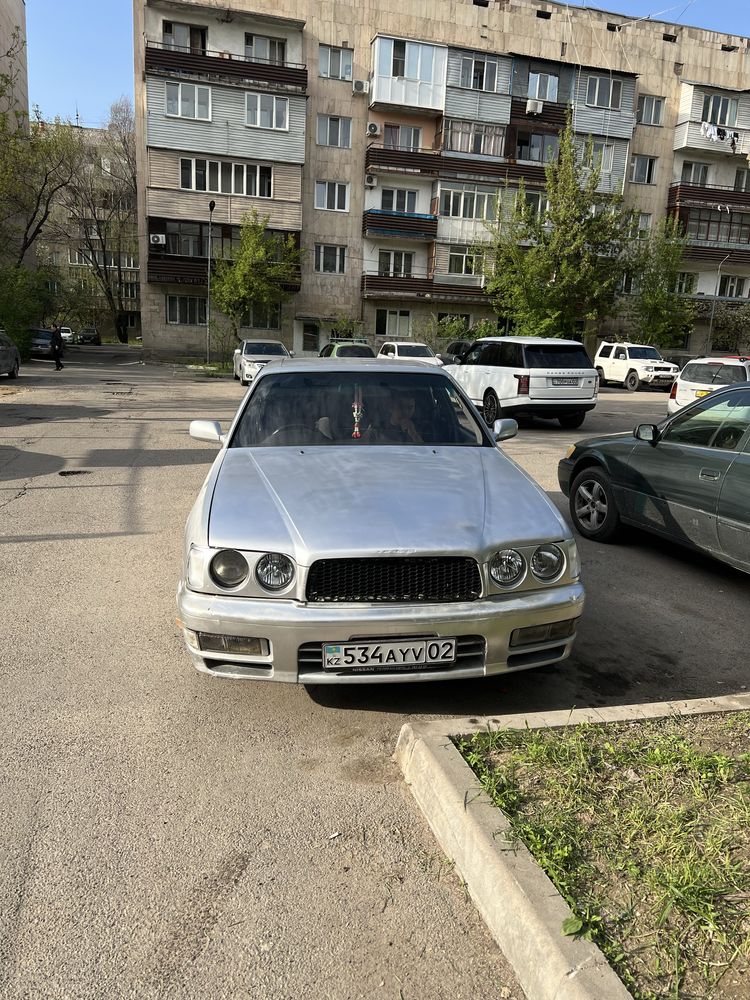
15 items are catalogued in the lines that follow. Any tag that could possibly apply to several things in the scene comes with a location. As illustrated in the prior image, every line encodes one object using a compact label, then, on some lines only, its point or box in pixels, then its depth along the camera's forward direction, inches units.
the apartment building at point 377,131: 1441.9
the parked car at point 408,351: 1035.3
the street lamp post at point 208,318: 1434.5
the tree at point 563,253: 1379.2
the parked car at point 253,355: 992.2
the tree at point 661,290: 1581.0
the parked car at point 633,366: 1255.5
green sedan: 211.9
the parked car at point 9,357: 888.0
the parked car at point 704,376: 671.8
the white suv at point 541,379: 584.1
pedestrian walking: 1149.7
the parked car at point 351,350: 1003.3
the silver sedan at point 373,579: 127.0
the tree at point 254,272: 1385.3
